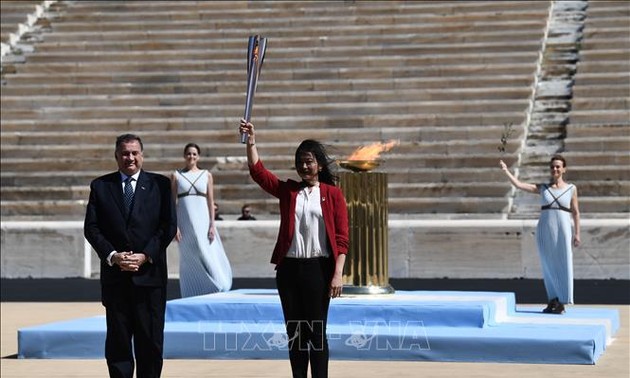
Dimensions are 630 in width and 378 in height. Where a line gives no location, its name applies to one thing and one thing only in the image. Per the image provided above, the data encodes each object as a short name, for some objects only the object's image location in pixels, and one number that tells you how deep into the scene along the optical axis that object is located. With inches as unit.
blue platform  879.7
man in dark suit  645.3
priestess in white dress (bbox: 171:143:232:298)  1162.6
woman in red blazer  660.7
